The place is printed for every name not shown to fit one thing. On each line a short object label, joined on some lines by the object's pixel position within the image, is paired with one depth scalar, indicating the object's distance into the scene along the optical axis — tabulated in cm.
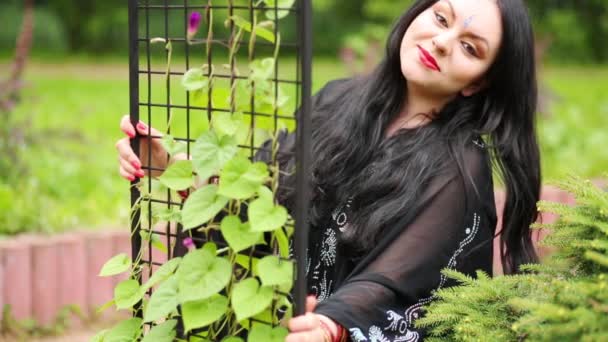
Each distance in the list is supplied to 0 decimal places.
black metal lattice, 184
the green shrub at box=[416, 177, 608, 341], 180
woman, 209
